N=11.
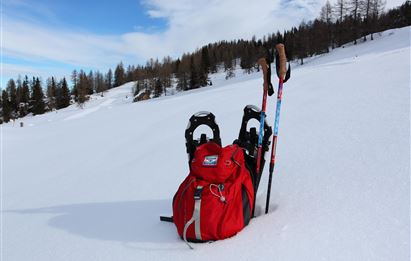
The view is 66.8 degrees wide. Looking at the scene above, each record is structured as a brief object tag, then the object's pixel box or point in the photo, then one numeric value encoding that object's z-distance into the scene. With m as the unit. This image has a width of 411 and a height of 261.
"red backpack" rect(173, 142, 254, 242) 2.46
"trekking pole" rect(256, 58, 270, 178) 2.94
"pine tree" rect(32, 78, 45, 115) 66.25
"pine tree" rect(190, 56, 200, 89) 63.97
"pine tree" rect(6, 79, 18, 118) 69.22
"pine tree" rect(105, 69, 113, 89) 117.75
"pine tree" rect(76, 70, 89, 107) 63.68
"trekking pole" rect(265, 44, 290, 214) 2.89
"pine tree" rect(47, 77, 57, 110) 73.09
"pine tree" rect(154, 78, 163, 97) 70.25
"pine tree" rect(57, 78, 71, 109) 71.06
